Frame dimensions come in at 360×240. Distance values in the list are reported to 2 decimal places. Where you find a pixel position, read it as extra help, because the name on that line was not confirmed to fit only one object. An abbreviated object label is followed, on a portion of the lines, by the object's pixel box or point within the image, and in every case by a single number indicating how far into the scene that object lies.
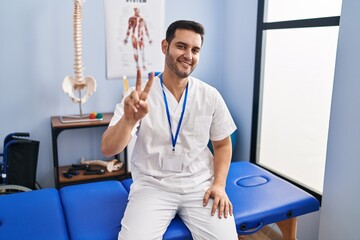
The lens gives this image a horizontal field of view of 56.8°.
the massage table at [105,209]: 1.35
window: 2.04
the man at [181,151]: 1.39
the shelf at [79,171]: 2.29
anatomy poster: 2.57
